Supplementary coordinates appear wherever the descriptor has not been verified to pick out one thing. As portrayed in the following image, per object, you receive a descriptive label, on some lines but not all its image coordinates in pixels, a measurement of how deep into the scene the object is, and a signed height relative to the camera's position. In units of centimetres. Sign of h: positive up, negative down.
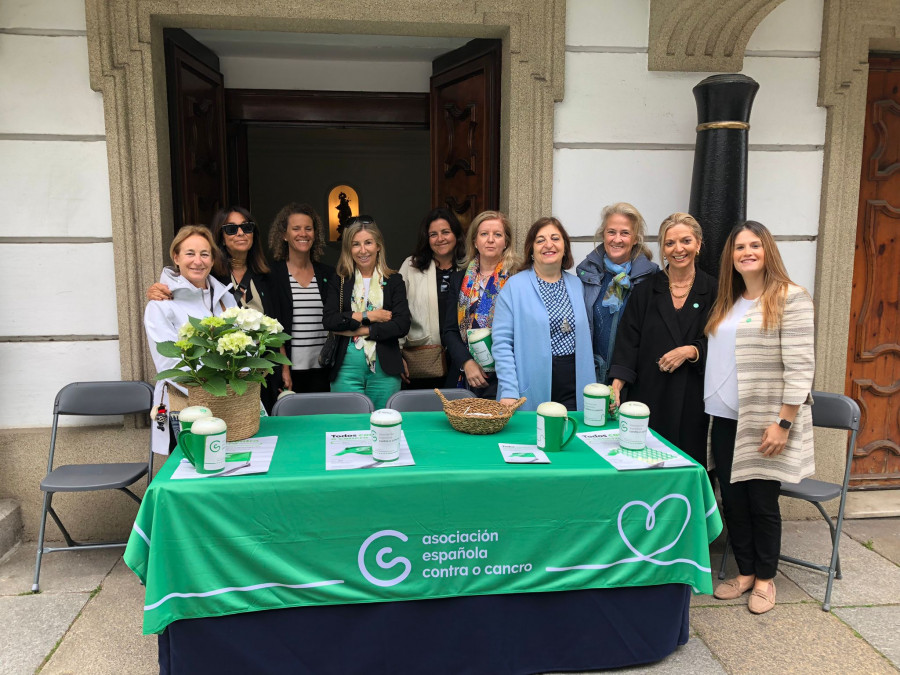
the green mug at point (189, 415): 243 -58
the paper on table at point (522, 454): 247 -74
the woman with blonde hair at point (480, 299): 362 -25
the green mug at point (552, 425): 257 -65
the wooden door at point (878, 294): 432 -26
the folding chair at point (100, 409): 348 -85
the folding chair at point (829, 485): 325 -112
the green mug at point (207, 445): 233 -66
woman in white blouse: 286 -58
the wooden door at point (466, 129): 438 +82
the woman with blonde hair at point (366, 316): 376 -35
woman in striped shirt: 393 -23
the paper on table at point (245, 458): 235 -75
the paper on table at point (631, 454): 248 -75
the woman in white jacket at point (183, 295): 328 -22
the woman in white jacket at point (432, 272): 397 -12
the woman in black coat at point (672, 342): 317 -42
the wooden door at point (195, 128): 414 +79
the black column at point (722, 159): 360 +49
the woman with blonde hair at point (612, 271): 342 -10
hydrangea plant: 256 -37
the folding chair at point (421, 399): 347 -74
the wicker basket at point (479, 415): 276 -65
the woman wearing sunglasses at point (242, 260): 372 -5
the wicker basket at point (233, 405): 263 -61
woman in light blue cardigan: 330 -40
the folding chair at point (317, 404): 345 -76
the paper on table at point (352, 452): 243 -74
